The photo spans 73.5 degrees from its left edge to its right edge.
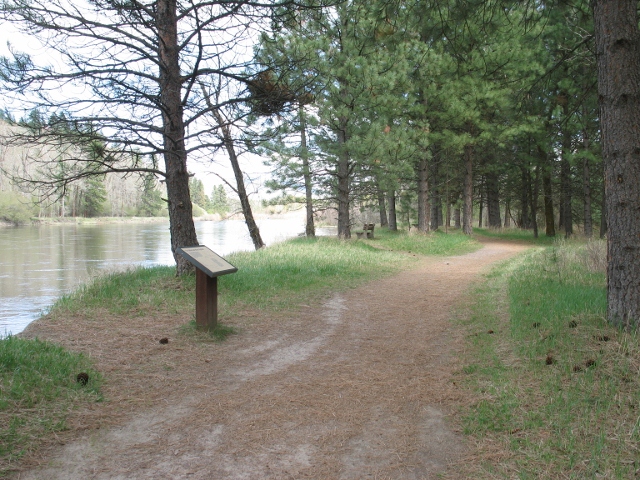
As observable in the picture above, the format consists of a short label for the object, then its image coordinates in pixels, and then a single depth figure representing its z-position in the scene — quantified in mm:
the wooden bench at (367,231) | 16500
